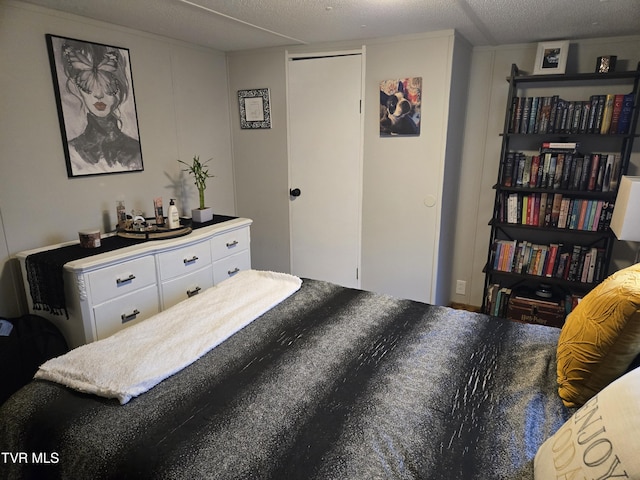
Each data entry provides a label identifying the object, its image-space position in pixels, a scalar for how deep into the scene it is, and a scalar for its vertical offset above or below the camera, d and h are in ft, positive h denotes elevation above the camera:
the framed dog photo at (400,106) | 9.90 +0.76
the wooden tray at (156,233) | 8.77 -2.02
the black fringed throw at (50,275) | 7.25 -2.40
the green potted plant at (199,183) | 10.46 -1.18
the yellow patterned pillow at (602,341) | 3.84 -1.96
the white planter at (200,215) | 10.43 -1.92
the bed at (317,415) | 3.59 -2.74
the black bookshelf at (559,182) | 9.12 -1.03
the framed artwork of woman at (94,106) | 8.13 +0.66
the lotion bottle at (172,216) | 9.34 -1.74
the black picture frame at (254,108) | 11.73 +0.84
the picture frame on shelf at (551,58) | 9.28 +1.79
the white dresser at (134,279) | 7.34 -2.79
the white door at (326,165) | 10.79 -0.75
